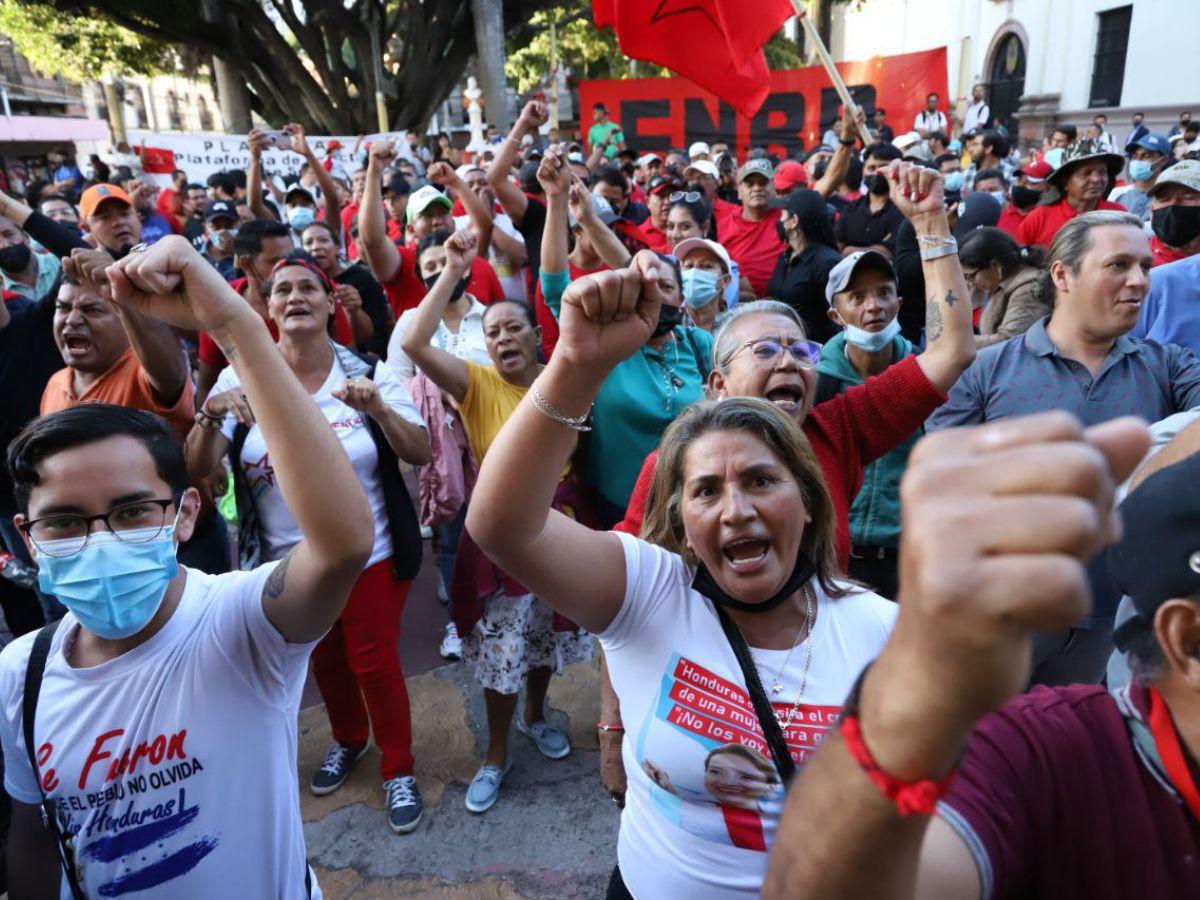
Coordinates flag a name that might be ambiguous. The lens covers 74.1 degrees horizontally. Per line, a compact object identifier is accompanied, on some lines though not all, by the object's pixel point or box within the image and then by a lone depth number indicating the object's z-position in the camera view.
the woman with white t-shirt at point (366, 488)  2.79
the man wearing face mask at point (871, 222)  5.39
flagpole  4.18
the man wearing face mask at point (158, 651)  1.41
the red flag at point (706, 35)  4.74
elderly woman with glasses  2.33
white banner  11.23
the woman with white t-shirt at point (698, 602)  1.33
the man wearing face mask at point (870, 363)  2.82
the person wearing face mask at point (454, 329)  3.80
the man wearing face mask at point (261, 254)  3.97
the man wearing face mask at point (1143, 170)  5.94
